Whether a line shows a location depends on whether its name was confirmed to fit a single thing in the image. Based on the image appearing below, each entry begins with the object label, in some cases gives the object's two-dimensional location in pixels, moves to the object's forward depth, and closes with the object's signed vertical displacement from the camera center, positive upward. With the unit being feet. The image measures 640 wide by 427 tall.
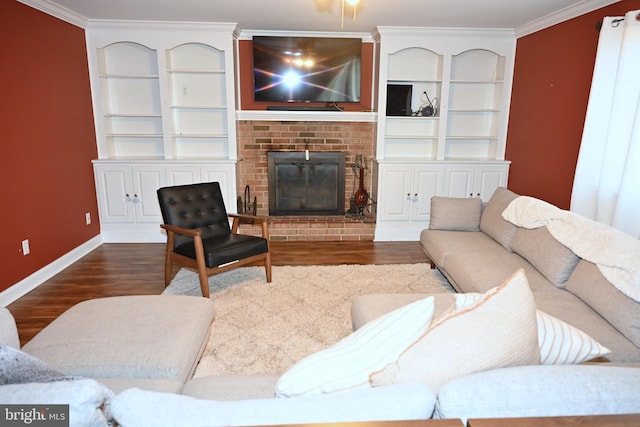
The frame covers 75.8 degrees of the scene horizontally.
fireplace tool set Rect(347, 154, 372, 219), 17.06 -2.80
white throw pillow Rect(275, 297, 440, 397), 3.68 -2.11
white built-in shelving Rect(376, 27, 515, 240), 15.90 +0.30
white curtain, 9.81 -0.07
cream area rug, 8.28 -4.48
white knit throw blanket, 6.42 -1.99
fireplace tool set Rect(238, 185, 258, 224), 17.42 -3.24
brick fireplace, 16.74 -0.78
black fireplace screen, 17.22 -2.31
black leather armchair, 10.61 -3.10
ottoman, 5.40 -3.07
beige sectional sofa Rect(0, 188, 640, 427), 3.06 -2.54
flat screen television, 16.08 +2.29
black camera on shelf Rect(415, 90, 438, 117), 16.78 +0.89
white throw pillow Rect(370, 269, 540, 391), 3.48 -1.84
